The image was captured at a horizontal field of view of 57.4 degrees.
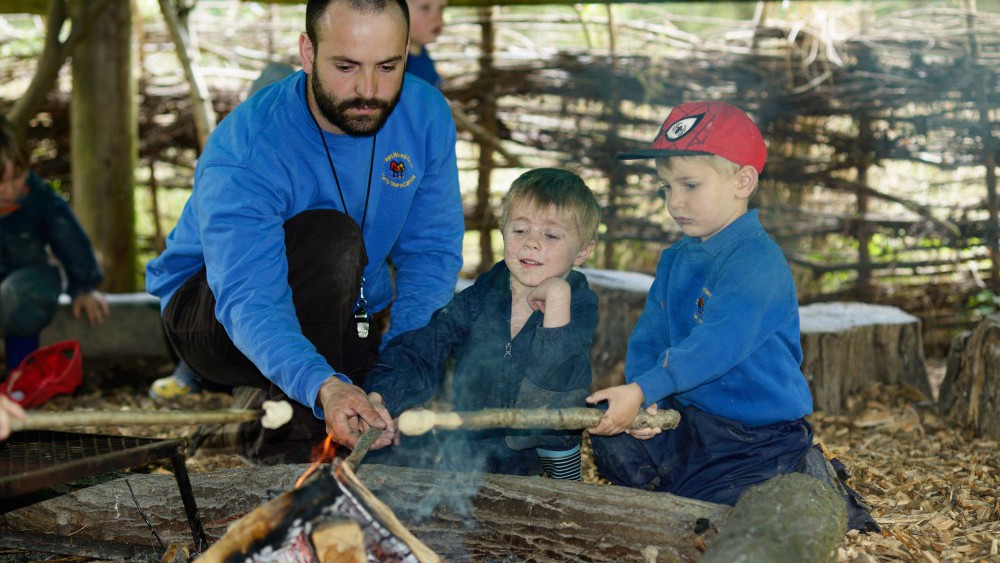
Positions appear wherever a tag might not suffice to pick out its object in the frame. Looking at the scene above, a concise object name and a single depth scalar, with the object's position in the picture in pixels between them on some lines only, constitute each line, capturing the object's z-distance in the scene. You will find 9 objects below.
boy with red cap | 2.34
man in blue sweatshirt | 2.34
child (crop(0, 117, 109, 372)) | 4.29
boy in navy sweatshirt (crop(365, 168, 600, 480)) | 2.55
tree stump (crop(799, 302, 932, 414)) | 3.93
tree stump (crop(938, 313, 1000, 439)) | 3.57
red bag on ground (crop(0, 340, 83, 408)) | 4.01
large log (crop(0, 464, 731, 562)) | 2.10
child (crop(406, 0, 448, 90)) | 4.09
